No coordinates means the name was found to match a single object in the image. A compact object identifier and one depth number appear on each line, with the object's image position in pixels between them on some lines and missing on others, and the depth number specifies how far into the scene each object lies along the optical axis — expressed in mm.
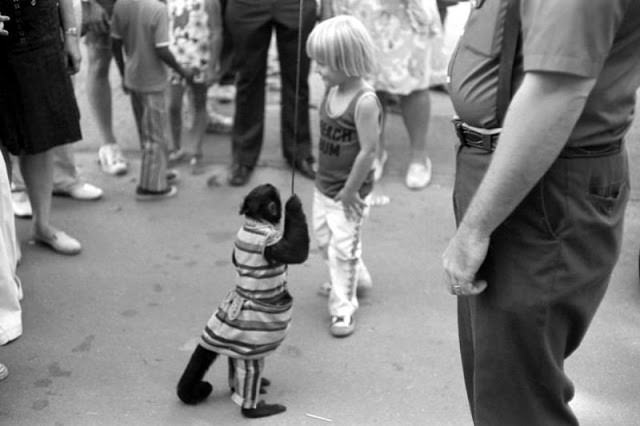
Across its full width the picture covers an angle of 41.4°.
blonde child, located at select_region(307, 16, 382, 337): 3473
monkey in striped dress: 2924
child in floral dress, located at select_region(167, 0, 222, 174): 5199
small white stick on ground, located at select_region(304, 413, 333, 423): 3158
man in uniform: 1767
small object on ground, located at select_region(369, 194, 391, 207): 5104
